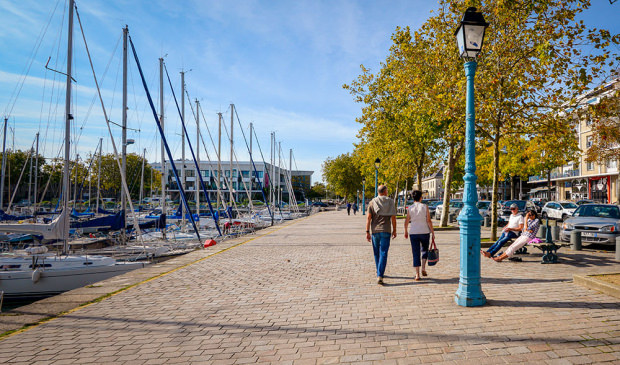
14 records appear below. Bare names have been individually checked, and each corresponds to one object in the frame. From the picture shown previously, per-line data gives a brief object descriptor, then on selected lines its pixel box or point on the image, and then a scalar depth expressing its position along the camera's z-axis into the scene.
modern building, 85.96
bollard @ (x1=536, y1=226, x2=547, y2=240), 11.68
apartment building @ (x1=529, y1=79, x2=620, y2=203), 42.75
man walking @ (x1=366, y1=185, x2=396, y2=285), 6.77
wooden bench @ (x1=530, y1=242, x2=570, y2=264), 8.48
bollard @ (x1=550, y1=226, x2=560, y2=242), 12.08
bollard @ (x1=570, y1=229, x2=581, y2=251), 10.64
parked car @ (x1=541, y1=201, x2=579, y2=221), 26.22
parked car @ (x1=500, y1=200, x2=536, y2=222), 24.55
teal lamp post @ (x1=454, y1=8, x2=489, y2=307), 5.18
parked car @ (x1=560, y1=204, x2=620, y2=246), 11.34
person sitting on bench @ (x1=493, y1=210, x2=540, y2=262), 8.44
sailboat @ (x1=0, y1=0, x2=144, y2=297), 10.24
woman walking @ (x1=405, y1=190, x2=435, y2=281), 7.00
